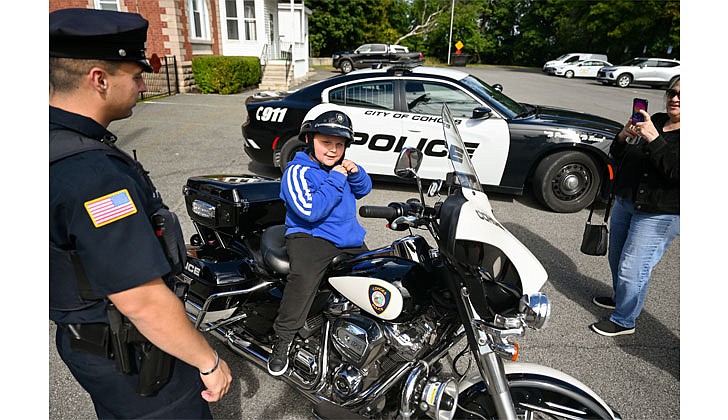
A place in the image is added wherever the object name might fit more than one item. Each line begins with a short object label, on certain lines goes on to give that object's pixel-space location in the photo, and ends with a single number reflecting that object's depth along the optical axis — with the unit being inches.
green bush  653.9
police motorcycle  64.9
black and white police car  216.7
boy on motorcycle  83.5
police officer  47.3
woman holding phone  110.2
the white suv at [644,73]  970.7
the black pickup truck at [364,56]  1161.5
